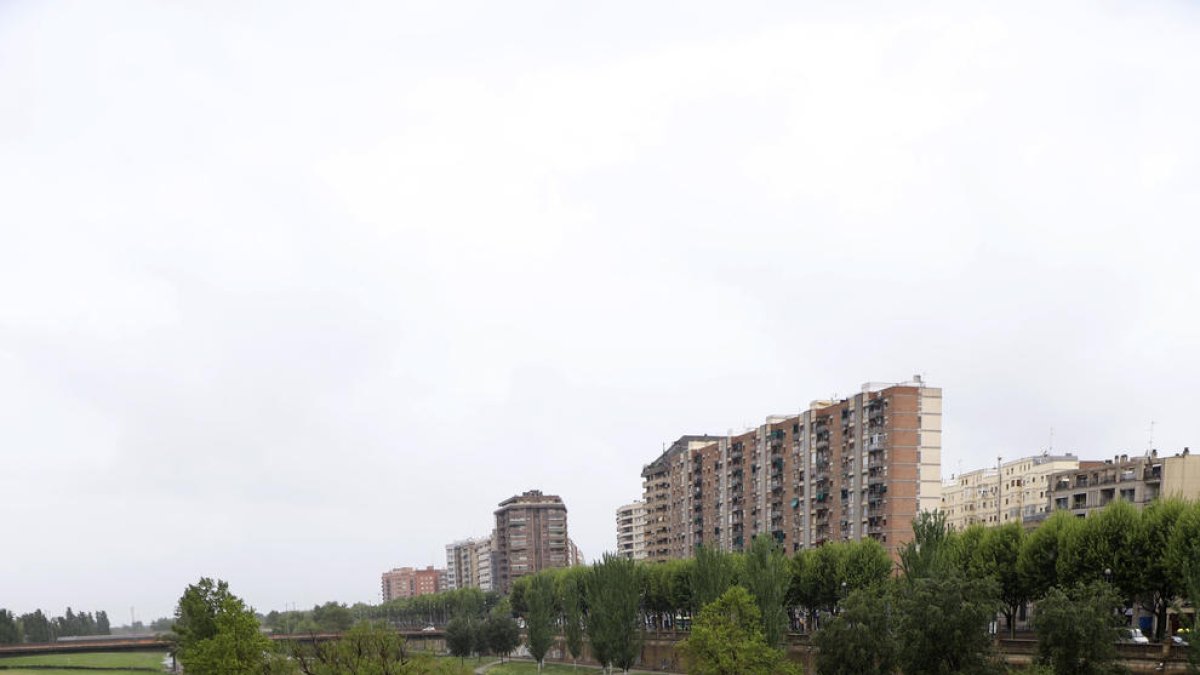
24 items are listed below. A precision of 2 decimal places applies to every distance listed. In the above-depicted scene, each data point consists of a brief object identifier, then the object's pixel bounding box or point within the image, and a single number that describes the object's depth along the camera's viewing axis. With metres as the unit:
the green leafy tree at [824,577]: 106.12
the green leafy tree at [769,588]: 87.38
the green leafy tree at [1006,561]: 86.12
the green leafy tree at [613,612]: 109.75
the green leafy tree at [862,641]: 67.50
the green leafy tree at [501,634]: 156.62
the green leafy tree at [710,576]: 93.00
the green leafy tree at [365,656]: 62.78
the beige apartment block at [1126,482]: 130.50
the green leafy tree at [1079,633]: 55.69
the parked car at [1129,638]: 62.16
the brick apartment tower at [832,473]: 142.12
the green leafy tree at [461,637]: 160.38
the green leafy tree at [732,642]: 80.56
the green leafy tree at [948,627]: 58.94
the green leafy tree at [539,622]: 135.38
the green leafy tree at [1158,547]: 75.56
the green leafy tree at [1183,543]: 71.38
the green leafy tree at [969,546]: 87.75
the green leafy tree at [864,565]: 101.56
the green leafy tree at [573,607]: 132.62
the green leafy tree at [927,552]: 71.75
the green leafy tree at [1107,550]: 77.88
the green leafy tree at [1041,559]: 83.94
